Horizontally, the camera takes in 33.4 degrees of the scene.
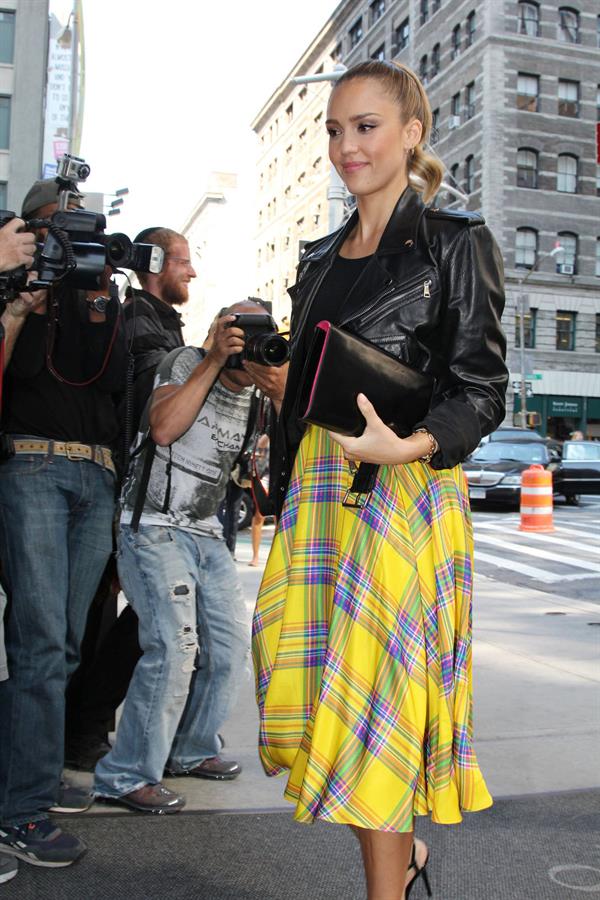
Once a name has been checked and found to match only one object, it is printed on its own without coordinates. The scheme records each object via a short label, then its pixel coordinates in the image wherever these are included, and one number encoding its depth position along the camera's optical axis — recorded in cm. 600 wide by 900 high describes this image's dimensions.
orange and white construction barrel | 1577
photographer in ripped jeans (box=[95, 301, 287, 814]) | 347
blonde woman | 203
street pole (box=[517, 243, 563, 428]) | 3408
